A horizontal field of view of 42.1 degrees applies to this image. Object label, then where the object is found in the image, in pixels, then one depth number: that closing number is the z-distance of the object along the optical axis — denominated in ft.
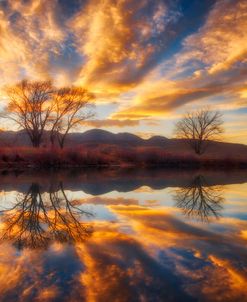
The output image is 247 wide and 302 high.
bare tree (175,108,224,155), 168.55
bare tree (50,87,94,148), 128.16
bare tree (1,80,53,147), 124.06
